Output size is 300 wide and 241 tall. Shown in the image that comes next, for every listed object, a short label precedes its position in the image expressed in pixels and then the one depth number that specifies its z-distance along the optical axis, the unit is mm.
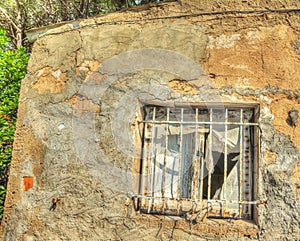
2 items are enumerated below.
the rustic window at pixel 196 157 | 2789
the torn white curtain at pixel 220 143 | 2910
